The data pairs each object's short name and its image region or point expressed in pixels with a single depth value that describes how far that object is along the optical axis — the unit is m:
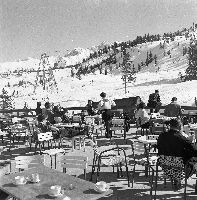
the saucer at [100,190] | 5.00
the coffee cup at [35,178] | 5.54
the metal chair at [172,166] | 6.40
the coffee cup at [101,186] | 5.03
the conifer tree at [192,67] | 77.25
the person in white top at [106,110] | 14.09
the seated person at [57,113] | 14.38
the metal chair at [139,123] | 12.95
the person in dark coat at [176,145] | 6.38
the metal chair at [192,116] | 14.74
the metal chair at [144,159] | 7.61
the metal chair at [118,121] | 12.60
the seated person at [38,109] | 15.68
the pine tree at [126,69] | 81.19
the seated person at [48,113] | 13.67
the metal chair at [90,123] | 13.61
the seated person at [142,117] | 12.77
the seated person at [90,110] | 16.03
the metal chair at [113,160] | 7.73
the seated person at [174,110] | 13.47
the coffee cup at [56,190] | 4.88
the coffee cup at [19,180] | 5.44
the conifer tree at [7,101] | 53.03
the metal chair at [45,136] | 10.22
